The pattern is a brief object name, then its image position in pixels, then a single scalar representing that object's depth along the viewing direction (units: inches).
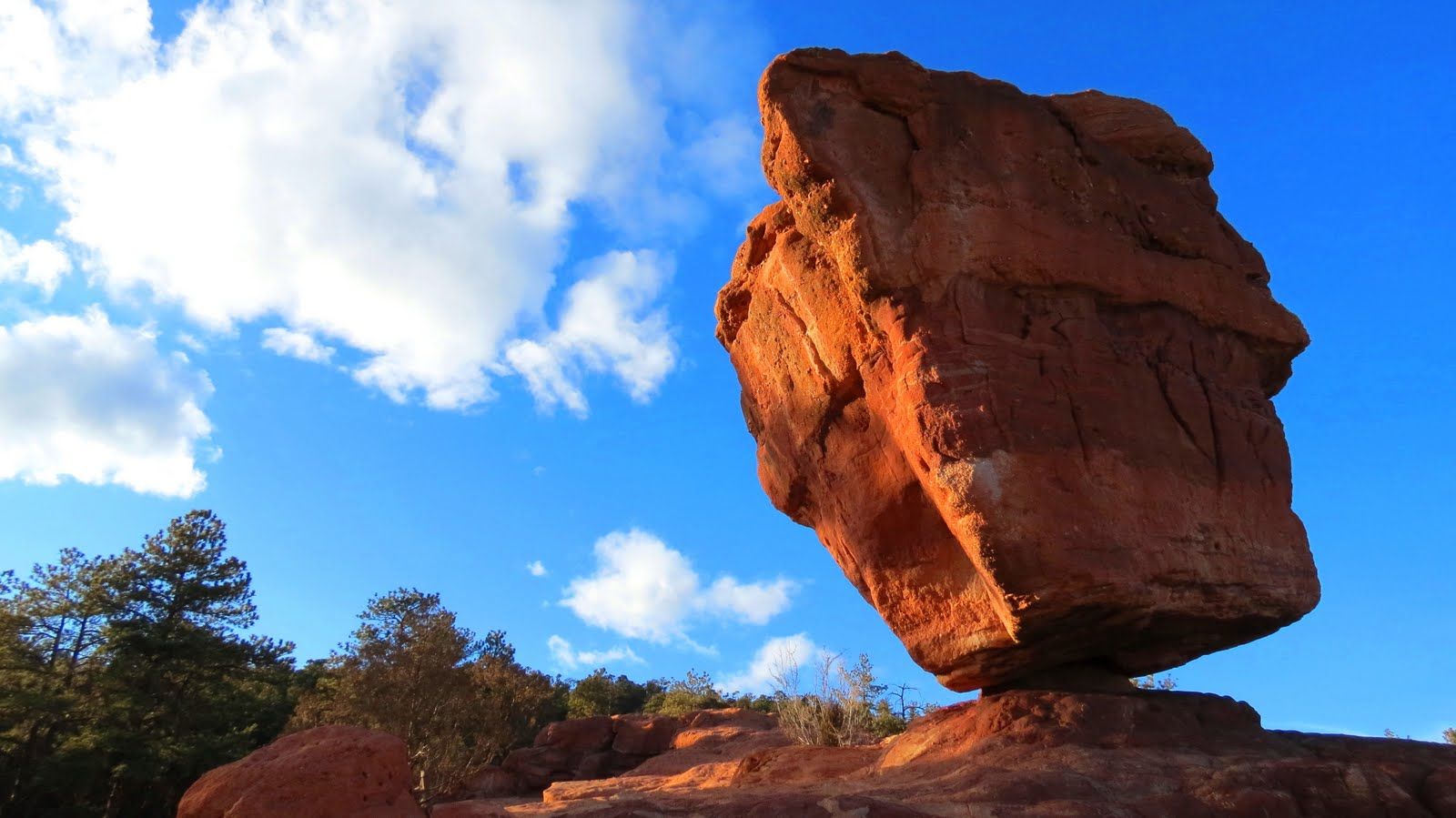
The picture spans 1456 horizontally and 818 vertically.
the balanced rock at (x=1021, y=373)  337.7
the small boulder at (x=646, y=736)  1003.3
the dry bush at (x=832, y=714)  698.8
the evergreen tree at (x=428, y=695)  919.0
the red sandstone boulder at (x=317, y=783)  252.5
